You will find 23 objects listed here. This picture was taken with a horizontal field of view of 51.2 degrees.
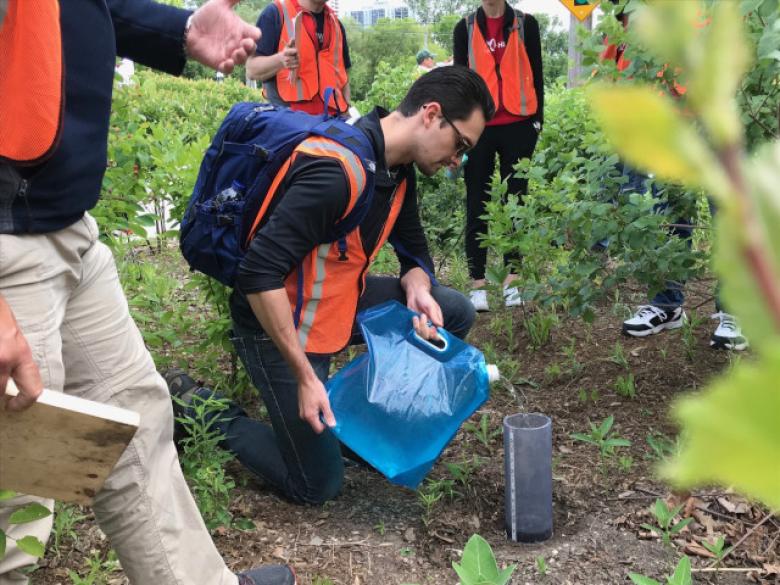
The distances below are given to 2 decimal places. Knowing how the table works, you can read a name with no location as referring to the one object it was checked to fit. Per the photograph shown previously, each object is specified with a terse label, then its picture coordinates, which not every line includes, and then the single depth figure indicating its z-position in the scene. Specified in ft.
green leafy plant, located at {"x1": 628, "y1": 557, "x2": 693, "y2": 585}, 5.56
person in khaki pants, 4.37
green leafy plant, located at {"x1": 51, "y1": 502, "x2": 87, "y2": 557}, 7.38
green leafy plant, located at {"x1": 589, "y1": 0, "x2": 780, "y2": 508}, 0.63
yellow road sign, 19.05
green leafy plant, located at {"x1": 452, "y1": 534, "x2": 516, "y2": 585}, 5.31
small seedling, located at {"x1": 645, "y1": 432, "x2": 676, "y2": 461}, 8.47
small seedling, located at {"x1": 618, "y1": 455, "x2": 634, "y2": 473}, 8.57
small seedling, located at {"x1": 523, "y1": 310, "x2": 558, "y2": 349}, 11.90
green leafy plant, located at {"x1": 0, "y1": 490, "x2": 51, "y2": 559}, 4.55
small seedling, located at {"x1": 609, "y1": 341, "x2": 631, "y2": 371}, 10.83
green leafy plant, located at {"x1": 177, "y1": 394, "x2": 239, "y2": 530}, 7.71
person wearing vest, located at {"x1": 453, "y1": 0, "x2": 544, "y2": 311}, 13.89
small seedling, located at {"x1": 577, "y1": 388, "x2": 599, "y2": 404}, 10.15
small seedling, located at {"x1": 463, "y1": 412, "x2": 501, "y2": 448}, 9.49
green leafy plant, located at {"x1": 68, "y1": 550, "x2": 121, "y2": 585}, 6.75
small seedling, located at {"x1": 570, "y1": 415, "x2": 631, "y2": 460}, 8.64
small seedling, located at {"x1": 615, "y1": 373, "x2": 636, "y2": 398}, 10.00
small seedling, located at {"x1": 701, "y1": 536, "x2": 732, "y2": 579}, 6.95
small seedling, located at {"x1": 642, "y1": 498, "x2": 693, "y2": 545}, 7.27
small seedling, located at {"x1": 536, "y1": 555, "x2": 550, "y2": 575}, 7.16
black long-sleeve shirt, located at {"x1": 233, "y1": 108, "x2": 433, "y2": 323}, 7.16
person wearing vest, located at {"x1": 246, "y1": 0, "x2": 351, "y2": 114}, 12.93
